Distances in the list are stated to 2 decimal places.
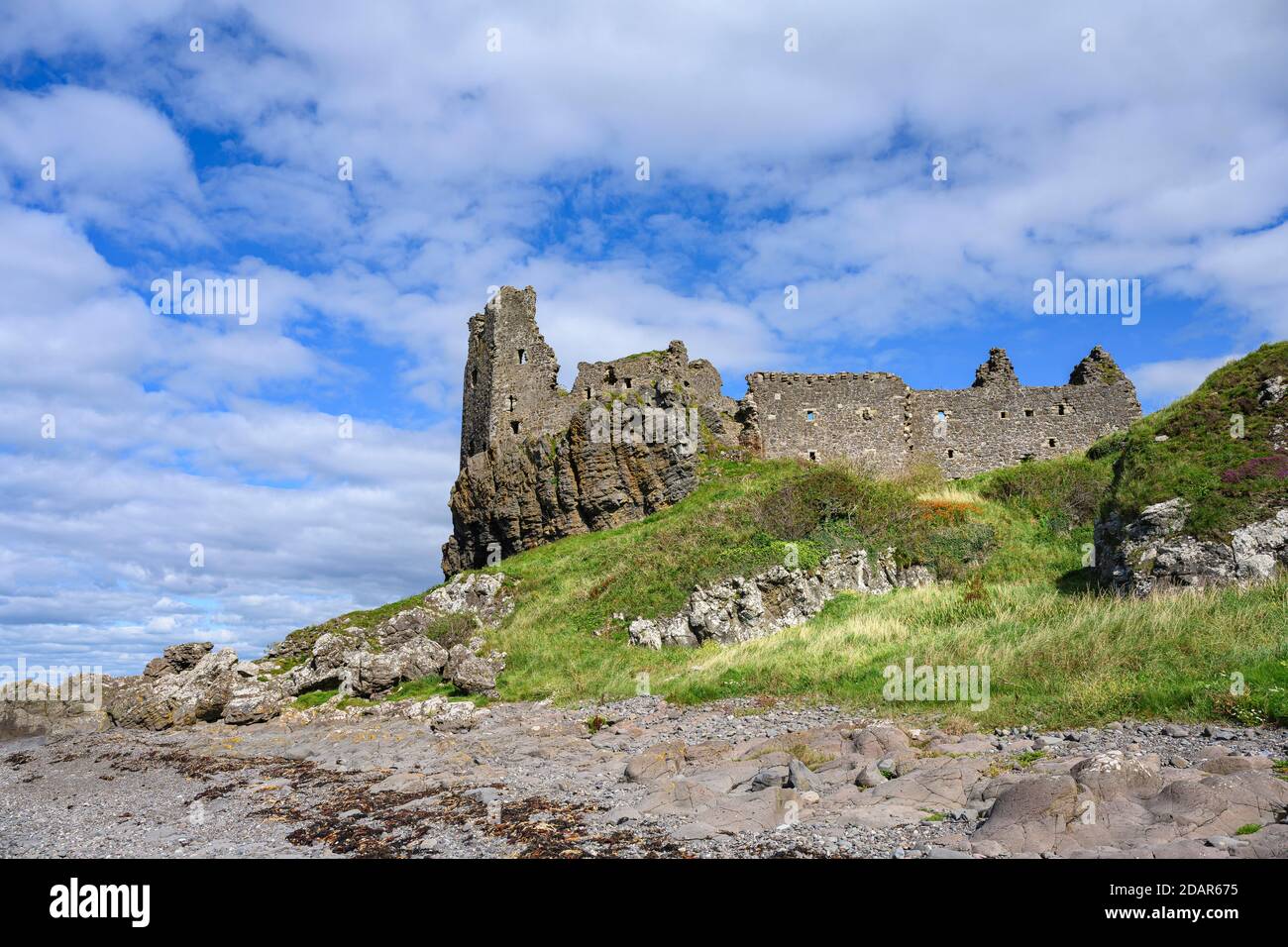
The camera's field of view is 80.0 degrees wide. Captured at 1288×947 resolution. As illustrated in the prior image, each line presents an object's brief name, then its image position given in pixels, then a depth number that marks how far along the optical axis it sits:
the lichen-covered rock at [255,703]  23.14
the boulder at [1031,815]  7.78
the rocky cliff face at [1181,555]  17.61
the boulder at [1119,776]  8.49
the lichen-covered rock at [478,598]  30.39
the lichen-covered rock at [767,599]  26.06
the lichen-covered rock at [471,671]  23.00
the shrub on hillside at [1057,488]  31.81
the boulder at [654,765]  12.71
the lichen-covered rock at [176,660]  26.14
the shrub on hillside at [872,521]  28.94
